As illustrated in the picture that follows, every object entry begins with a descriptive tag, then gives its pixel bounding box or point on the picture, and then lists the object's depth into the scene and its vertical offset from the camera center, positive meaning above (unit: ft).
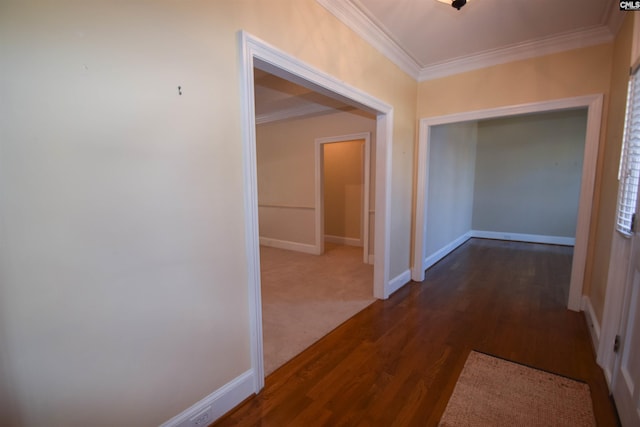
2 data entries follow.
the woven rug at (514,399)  5.02 -4.33
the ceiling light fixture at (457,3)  5.78 +3.81
